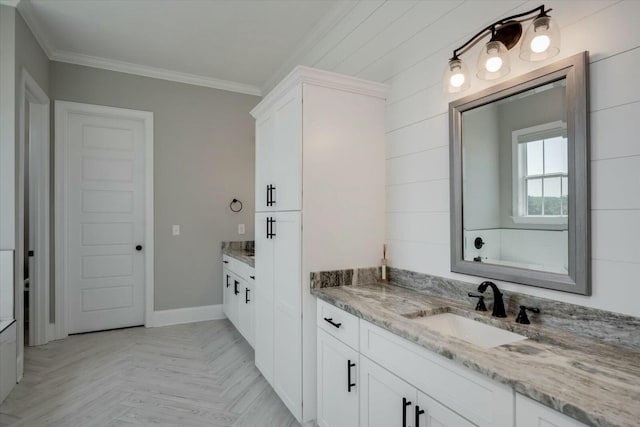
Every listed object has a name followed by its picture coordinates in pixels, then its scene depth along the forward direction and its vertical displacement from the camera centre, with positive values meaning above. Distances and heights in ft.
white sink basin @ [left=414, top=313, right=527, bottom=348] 4.54 -1.66
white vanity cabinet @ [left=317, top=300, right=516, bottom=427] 3.34 -2.05
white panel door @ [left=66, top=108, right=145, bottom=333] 11.81 -0.21
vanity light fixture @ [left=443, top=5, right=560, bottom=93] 4.09 +2.23
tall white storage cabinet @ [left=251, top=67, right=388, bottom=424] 6.55 +0.34
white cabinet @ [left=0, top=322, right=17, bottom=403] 7.53 -3.34
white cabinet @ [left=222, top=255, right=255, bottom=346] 10.08 -2.68
